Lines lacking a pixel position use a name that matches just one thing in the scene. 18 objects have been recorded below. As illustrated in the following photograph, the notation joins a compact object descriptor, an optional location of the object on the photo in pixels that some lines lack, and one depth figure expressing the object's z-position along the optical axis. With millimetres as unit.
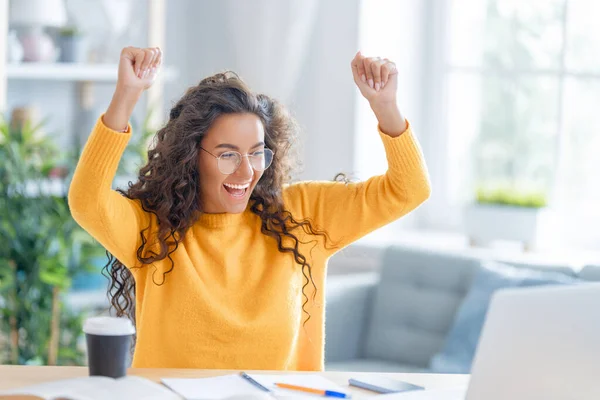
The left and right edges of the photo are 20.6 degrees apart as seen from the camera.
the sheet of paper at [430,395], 3210
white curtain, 6132
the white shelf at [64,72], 5673
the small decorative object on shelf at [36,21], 5678
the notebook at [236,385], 3151
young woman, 3587
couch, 5135
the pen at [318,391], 3211
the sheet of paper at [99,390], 2994
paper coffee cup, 3123
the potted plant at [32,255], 5254
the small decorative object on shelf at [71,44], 5898
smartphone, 3272
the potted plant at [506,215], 5584
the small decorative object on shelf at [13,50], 5699
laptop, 2854
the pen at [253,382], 3209
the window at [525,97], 5907
